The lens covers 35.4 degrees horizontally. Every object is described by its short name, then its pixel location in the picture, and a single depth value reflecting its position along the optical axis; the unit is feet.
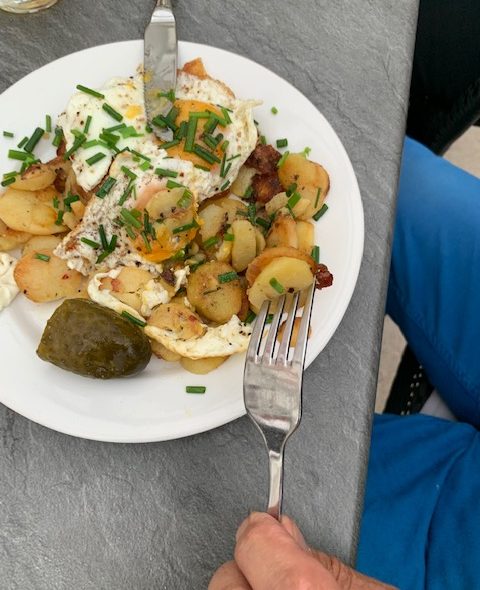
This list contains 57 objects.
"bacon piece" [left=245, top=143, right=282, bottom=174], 1.55
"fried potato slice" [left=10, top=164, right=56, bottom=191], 1.51
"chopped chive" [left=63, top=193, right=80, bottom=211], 1.54
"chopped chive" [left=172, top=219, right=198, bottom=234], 1.46
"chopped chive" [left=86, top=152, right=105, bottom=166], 1.49
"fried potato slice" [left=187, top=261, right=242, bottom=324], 1.45
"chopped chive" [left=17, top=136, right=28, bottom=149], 1.56
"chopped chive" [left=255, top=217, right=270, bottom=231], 1.53
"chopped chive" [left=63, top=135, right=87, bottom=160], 1.50
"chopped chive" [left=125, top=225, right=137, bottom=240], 1.48
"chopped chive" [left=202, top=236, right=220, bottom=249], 1.53
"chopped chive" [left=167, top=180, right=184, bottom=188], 1.48
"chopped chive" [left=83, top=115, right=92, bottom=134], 1.50
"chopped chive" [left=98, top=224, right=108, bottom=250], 1.50
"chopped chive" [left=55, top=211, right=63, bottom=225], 1.54
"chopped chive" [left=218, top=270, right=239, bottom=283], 1.45
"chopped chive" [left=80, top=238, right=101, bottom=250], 1.49
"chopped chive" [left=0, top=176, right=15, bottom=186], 1.52
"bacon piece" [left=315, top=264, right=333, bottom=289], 1.40
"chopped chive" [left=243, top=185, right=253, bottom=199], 1.58
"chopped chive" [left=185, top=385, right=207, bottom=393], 1.39
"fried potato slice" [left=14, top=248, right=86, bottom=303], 1.46
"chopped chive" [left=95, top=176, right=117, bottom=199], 1.49
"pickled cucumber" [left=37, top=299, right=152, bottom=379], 1.35
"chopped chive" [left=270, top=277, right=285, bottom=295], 1.37
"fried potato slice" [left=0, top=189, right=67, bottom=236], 1.50
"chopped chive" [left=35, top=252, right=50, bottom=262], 1.49
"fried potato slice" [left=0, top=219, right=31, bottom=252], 1.53
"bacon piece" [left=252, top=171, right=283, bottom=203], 1.54
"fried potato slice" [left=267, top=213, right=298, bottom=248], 1.46
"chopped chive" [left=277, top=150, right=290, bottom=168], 1.53
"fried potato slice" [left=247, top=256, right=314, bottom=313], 1.37
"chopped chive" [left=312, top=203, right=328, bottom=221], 1.50
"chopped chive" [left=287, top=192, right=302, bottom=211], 1.47
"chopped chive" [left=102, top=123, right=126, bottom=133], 1.51
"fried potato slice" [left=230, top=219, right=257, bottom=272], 1.47
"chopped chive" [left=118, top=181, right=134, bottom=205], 1.48
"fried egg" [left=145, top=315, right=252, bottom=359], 1.40
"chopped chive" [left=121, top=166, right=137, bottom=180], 1.48
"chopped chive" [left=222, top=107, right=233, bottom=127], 1.52
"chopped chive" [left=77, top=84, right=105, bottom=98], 1.51
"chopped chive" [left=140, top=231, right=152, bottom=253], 1.47
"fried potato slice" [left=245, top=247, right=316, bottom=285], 1.37
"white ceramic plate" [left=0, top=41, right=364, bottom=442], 1.37
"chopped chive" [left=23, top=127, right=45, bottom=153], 1.56
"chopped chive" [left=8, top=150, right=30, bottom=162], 1.54
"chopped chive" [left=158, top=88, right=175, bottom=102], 1.52
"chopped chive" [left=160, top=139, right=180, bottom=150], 1.51
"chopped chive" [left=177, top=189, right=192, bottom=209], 1.46
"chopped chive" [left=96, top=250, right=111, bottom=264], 1.51
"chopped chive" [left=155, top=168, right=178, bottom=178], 1.48
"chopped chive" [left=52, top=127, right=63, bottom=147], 1.57
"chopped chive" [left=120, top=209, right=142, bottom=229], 1.47
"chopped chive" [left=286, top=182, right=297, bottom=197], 1.50
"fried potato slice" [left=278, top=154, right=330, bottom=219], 1.49
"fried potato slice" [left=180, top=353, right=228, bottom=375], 1.42
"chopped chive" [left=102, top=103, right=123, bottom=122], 1.51
